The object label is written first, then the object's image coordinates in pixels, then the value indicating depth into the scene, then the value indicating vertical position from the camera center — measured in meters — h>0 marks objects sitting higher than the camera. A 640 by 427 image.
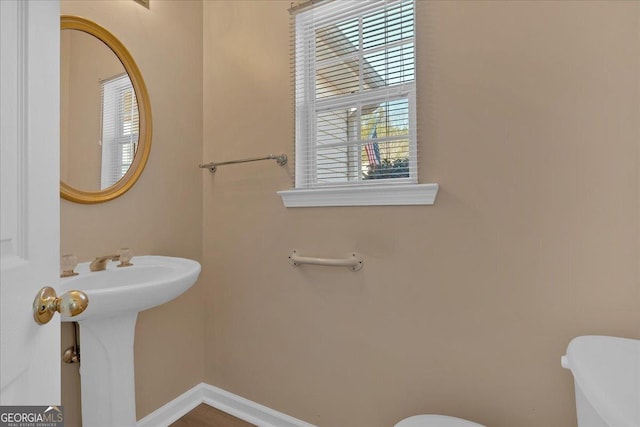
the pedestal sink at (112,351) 1.11 -0.49
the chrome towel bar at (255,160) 1.60 +0.30
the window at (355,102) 1.37 +0.54
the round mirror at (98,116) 1.33 +0.48
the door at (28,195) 0.44 +0.04
